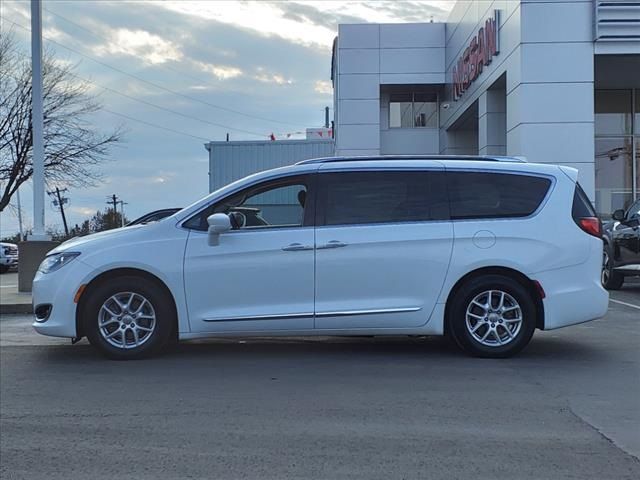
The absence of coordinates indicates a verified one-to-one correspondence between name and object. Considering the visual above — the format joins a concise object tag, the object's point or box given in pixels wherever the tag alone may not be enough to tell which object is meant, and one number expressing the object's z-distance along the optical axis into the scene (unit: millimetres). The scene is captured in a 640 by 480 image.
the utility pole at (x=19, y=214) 27883
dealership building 15836
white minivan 6328
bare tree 25156
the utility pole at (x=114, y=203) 74131
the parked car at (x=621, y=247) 11383
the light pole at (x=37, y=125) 13086
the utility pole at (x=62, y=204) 48769
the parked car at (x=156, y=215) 12250
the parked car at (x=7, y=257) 25183
